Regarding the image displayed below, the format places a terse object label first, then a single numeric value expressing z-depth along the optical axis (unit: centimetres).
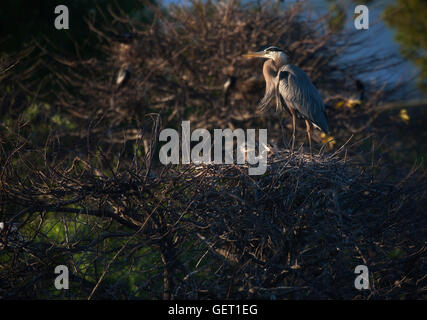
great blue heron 1265
